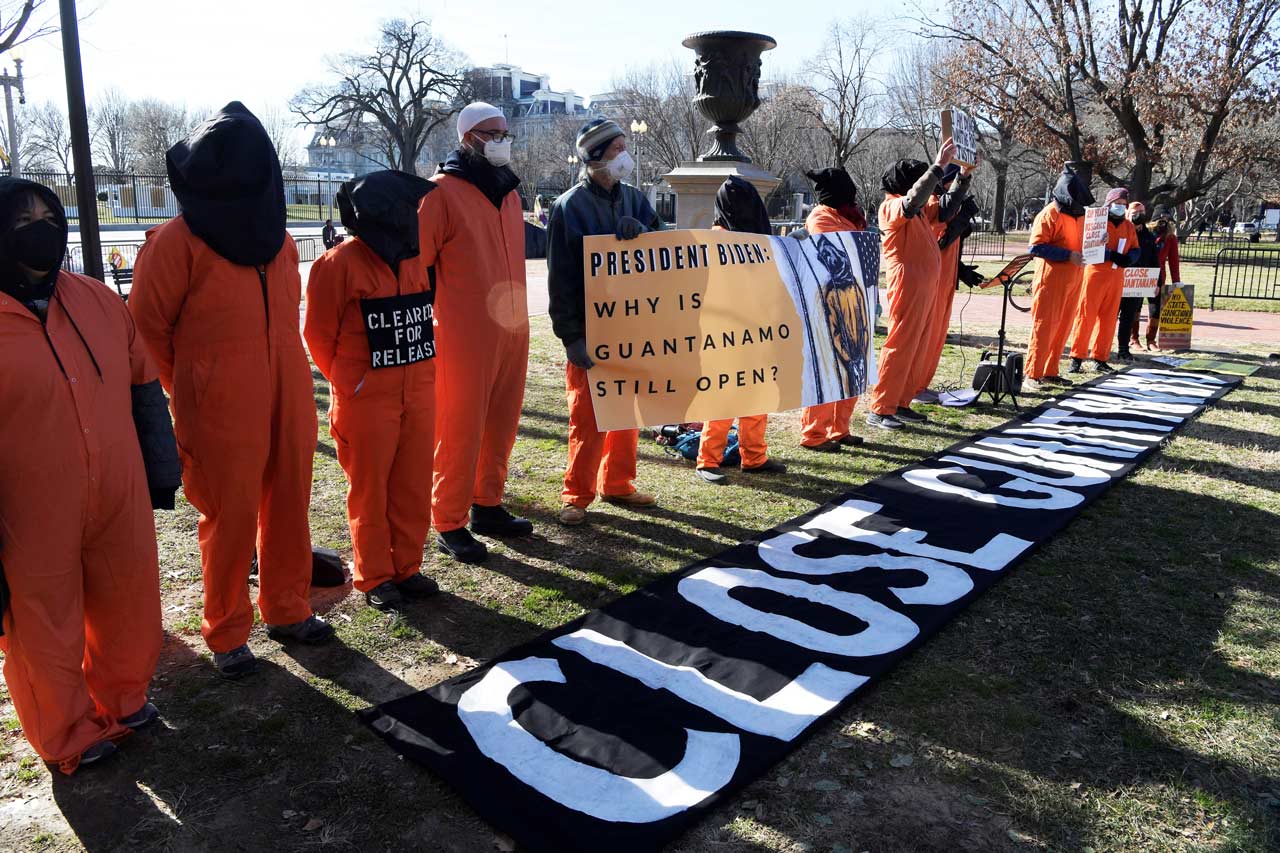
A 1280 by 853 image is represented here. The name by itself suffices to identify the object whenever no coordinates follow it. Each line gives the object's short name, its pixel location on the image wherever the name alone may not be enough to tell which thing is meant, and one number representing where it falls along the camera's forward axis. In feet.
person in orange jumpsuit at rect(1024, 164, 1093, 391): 30.07
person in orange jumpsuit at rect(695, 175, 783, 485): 19.53
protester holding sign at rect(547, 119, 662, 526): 16.37
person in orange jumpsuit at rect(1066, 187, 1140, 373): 33.32
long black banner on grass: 9.57
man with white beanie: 14.73
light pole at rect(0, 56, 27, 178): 69.26
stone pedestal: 24.59
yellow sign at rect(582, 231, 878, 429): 16.79
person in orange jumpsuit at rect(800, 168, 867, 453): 22.50
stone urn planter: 24.64
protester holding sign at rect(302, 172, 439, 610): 12.76
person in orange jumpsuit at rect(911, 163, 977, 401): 25.41
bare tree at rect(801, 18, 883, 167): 102.17
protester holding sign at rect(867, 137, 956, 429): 24.06
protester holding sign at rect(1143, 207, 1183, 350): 39.50
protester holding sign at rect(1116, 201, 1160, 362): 37.76
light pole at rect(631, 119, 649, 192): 145.28
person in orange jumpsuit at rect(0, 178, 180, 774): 9.11
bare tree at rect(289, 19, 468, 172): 183.32
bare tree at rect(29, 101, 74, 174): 195.17
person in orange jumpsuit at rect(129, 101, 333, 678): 10.83
